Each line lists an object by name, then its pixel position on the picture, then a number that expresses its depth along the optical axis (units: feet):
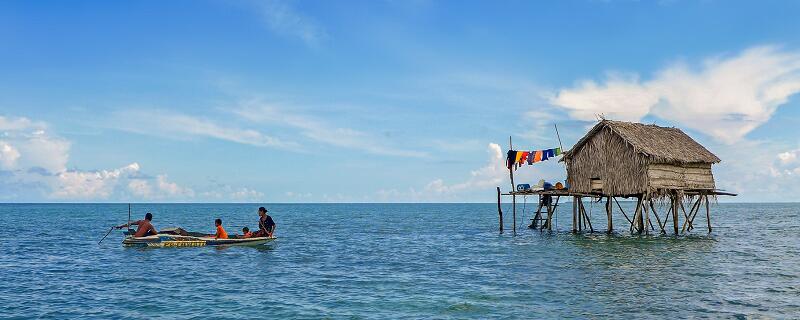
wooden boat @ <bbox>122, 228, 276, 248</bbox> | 107.14
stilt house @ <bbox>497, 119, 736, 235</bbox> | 118.01
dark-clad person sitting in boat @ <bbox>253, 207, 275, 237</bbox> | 109.70
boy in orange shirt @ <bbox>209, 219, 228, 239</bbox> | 107.82
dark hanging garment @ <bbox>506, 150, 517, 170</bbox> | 131.54
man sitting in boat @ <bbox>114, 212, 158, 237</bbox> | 108.00
